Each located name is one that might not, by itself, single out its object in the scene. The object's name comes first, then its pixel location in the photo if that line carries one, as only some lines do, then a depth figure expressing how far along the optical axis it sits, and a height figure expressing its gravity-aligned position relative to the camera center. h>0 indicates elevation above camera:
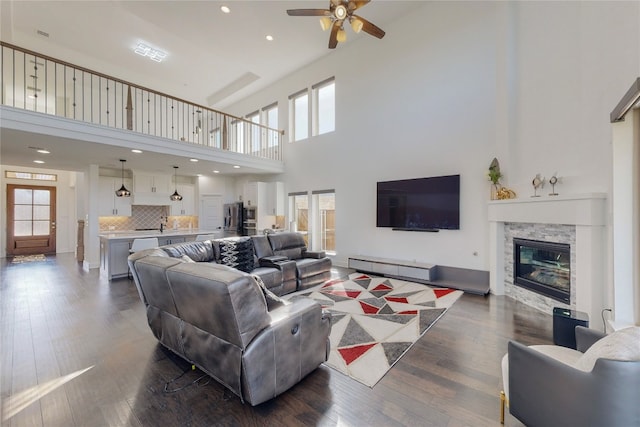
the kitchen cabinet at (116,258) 5.58 -0.95
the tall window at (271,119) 8.67 +3.10
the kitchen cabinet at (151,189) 7.77 +0.73
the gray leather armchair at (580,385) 1.23 -0.87
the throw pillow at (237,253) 4.38 -0.67
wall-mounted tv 5.00 +0.21
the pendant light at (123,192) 6.12 +0.48
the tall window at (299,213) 7.81 +0.02
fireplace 3.54 -0.77
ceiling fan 3.67 +2.84
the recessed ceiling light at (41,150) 5.11 +1.23
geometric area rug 2.48 -1.35
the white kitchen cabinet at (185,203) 8.91 +0.35
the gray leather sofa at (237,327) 1.79 -0.86
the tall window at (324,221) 7.25 -0.20
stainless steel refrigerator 8.92 -0.22
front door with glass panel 8.37 -0.23
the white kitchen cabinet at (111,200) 7.41 +0.37
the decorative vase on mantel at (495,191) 4.43 +0.39
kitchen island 5.59 -0.83
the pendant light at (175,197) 6.93 +0.42
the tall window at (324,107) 7.23 +2.95
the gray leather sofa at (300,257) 4.84 -0.86
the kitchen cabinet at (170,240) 6.32 -0.64
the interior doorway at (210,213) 9.27 +0.01
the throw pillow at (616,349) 1.25 -0.65
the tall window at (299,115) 7.88 +2.95
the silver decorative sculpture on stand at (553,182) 3.59 +0.43
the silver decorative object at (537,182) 3.80 +0.46
